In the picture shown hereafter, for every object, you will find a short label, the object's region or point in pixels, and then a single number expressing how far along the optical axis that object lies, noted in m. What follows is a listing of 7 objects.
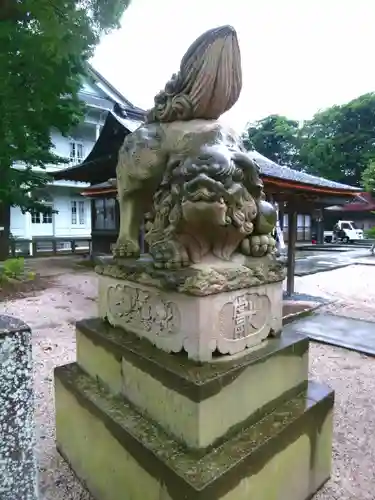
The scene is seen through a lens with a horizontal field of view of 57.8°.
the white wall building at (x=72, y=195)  15.49
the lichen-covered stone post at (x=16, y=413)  1.29
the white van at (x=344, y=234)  23.20
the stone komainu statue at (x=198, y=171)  1.42
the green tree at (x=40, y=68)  5.05
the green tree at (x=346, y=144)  24.78
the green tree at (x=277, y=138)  29.53
